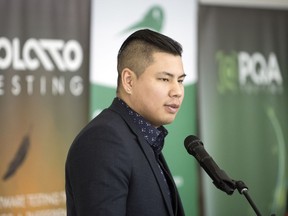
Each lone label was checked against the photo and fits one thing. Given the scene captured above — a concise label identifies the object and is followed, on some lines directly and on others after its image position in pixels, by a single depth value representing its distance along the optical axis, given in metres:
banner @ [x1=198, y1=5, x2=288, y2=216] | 7.85
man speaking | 4.18
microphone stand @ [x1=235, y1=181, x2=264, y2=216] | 4.21
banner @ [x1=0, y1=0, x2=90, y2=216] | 6.55
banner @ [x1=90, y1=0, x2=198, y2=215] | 7.13
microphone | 4.27
